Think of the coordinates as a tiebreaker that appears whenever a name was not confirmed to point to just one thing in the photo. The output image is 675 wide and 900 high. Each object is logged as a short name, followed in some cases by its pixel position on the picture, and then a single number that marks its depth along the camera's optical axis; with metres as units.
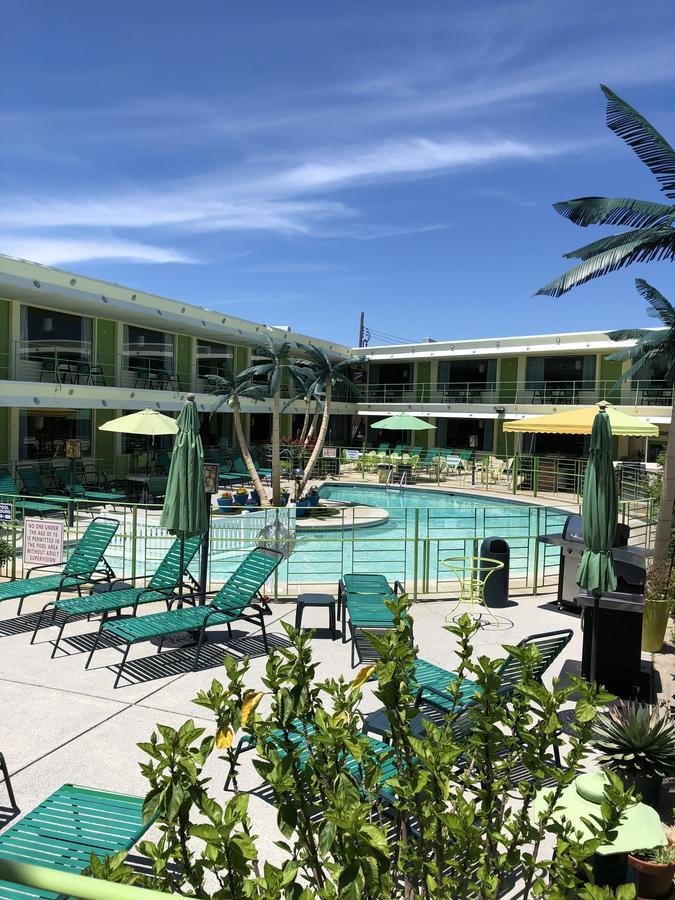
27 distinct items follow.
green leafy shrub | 2.02
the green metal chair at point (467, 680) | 5.38
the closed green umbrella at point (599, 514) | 6.57
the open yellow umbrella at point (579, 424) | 13.25
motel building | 20.72
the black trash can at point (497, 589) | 9.97
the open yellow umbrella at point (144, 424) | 17.34
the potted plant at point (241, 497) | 21.38
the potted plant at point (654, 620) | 7.94
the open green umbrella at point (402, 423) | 28.66
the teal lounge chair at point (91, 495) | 17.80
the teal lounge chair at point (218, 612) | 6.94
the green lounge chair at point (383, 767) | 4.11
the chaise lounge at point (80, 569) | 8.39
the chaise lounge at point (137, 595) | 7.64
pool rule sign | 9.55
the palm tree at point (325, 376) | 23.30
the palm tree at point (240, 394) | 20.95
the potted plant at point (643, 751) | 4.58
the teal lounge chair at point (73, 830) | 3.31
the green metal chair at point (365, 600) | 7.33
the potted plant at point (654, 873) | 3.67
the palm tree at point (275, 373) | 20.83
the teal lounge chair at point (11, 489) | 16.80
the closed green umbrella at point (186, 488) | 8.23
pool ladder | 26.70
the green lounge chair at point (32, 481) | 18.56
